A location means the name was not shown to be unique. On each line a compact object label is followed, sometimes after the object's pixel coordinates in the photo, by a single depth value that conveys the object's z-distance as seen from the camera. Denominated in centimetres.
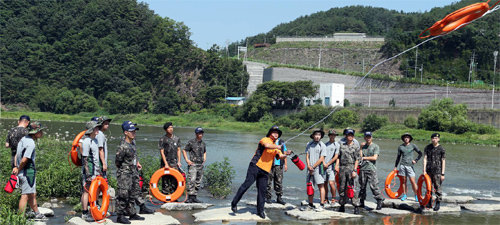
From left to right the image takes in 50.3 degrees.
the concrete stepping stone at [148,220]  926
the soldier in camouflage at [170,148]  1162
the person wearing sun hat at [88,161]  953
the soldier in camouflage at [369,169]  1173
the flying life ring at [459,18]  781
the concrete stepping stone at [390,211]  1150
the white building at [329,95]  6894
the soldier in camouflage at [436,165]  1195
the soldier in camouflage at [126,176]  932
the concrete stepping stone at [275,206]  1168
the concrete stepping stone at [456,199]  1356
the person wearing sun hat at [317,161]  1125
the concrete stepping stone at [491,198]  1464
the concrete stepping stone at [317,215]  1051
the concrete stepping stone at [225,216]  1013
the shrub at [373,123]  5641
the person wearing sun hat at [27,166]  909
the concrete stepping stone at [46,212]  984
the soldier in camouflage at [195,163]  1162
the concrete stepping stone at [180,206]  1099
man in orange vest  1034
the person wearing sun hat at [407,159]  1232
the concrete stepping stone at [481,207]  1247
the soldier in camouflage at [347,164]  1139
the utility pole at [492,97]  6025
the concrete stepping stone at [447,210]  1181
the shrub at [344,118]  5772
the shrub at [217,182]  1327
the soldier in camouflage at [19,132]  983
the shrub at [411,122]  5497
